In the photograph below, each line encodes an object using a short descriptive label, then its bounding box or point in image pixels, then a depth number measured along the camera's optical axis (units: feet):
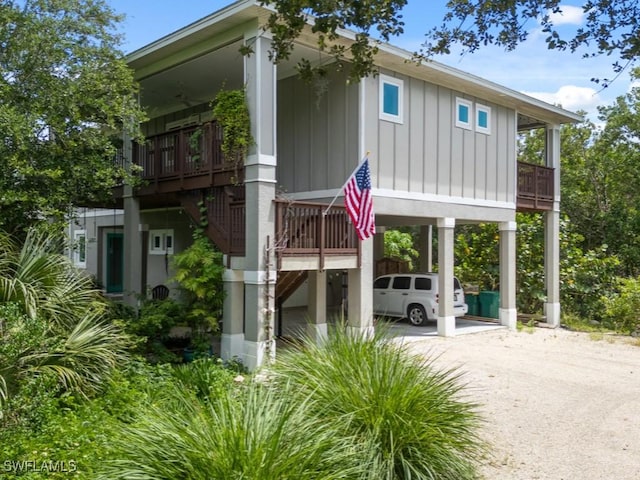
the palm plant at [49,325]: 20.35
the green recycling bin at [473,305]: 59.11
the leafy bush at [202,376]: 24.93
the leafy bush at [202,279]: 33.42
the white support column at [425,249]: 68.39
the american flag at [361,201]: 33.68
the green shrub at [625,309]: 52.65
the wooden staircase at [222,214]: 33.96
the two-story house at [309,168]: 32.65
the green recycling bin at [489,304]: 57.52
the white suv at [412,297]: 51.31
